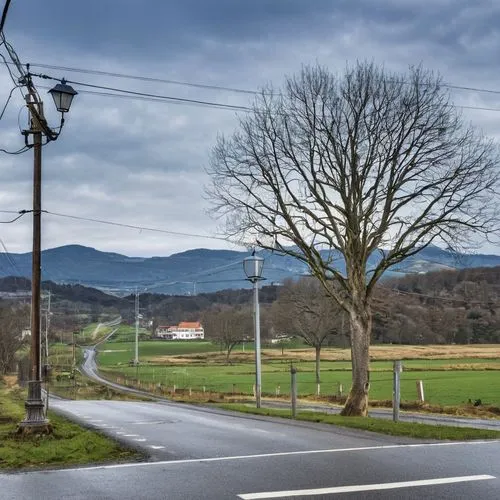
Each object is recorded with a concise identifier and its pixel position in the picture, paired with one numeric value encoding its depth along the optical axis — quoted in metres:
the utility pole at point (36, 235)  12.82
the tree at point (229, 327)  112.31
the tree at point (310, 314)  69.19
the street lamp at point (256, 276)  25.67
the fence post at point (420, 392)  38.06
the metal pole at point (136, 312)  106.96
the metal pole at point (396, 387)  17.28
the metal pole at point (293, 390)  20.39
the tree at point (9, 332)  84.53
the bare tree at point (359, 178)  22.34
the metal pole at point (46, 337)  42.01
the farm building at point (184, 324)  194.44
